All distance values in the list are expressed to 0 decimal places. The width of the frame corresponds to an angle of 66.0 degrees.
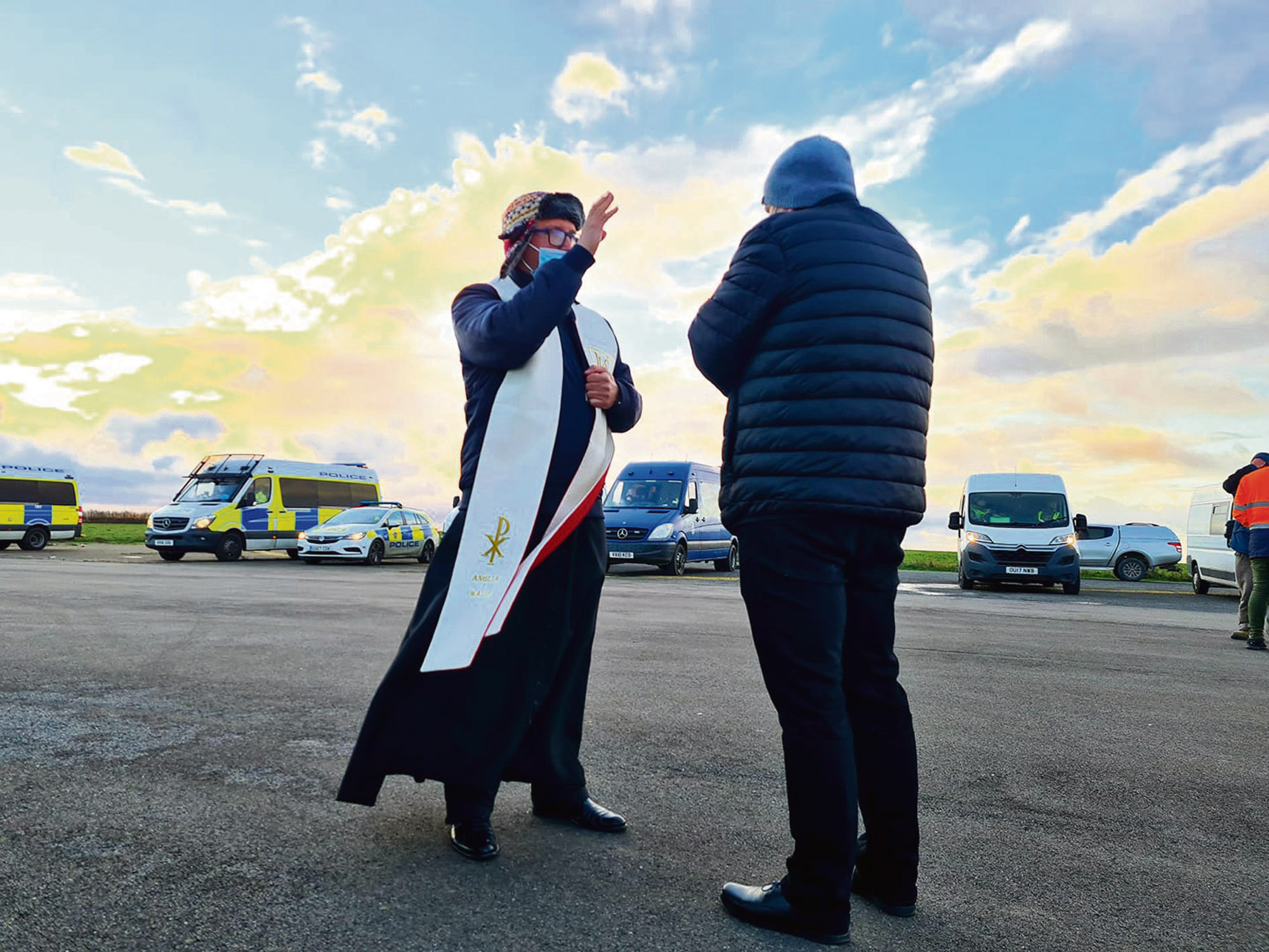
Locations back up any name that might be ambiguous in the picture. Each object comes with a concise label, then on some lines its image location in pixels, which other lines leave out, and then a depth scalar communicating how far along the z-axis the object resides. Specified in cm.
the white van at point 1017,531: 1702
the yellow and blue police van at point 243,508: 2261
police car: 2267
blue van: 1927
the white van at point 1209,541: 1773
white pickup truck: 2402
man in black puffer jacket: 227
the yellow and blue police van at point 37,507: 2769
